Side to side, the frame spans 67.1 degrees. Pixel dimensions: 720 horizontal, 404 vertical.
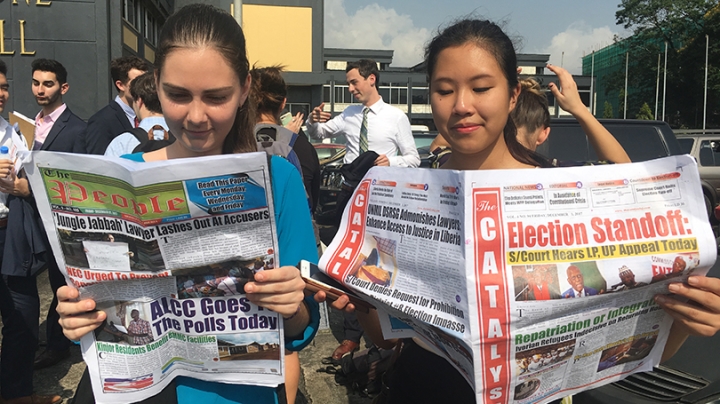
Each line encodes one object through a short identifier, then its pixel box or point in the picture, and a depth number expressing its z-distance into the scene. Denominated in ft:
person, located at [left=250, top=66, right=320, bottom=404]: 11.26
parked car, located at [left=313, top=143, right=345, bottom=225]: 29.96
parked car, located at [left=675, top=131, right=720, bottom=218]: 39.50
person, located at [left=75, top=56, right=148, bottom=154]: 13.53
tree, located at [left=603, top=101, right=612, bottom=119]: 212.43
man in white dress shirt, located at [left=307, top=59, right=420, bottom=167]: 15.90
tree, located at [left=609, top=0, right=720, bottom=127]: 156.15
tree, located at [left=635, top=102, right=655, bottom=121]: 163.63
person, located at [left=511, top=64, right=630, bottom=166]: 6.18
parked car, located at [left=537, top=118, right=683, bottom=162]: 17.85
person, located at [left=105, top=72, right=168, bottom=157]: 10.23
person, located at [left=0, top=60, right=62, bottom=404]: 10.81
